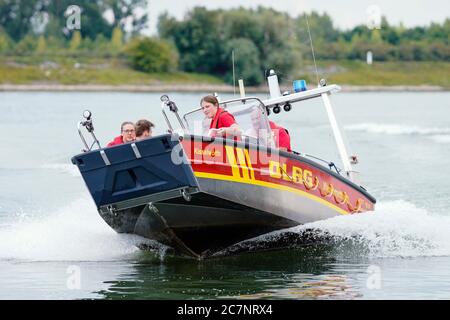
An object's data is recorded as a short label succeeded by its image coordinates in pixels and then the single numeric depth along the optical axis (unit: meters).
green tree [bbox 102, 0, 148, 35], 116.69
